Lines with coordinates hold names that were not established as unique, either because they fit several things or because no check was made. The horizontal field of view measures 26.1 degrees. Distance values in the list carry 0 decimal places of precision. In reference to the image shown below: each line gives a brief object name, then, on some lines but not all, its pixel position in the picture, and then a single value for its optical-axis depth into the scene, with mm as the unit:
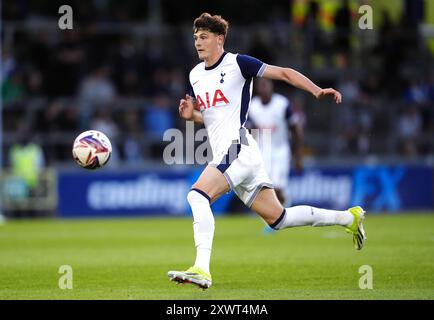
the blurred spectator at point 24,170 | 22547
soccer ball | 10078
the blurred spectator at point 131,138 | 23797
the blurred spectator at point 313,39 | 25625
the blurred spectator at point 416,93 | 25547
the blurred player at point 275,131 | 16328
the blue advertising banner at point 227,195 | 22531
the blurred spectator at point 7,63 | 23328
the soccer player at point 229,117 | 9349
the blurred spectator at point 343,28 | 25641
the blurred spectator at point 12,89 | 23359
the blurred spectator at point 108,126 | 23266
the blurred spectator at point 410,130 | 25031
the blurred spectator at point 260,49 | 23625
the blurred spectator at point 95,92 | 23766
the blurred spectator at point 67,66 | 23531
